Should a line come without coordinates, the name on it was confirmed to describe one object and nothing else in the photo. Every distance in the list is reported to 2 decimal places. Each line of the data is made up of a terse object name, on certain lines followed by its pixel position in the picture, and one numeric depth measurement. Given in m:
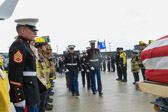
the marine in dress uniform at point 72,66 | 6.65
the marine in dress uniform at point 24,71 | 2.26
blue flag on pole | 14.48
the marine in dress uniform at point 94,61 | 6.59
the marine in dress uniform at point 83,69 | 9.09
